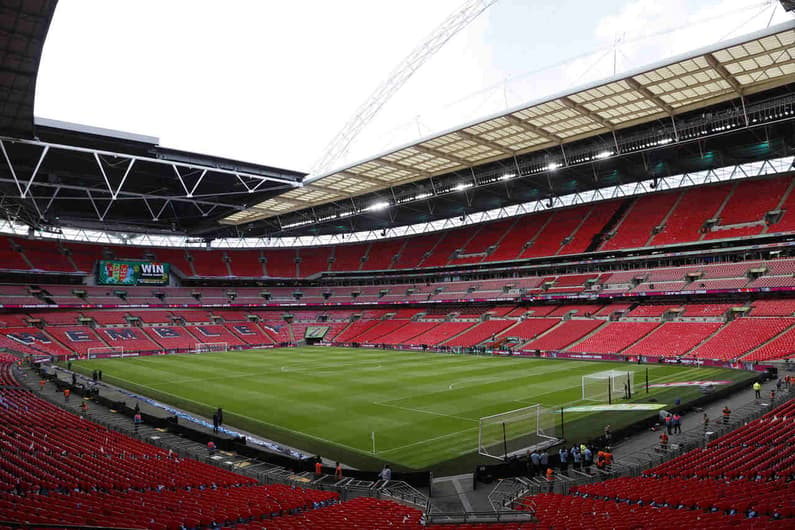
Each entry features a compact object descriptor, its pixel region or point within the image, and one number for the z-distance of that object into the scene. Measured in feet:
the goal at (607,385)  89.86
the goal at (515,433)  63.82
